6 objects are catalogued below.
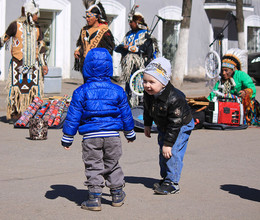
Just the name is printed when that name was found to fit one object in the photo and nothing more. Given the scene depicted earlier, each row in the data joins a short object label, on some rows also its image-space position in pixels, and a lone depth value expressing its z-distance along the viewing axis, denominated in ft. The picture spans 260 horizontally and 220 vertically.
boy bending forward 19.30
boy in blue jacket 17.76
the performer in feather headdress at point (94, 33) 35.35
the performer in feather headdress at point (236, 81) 36.77
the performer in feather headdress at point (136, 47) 40.18
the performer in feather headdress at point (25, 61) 36.66
